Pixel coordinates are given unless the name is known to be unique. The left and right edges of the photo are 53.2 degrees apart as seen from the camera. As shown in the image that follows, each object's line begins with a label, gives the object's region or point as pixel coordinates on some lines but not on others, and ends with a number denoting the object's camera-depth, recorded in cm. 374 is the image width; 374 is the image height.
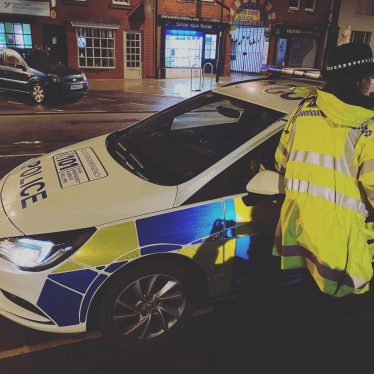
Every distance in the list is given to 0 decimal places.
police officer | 187
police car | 216
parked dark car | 1167
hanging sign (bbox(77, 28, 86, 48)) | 1816
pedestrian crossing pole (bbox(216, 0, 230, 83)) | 2019
